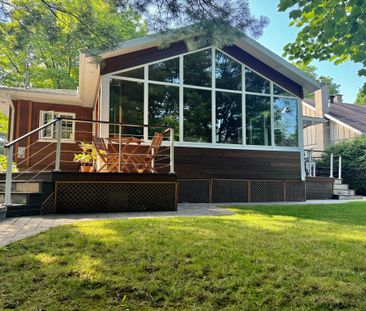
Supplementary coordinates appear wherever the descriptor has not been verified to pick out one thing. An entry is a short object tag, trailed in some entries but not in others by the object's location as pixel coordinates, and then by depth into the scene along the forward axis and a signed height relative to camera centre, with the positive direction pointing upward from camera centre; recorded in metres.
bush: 12.92 +0.58
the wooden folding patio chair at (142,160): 6.46 +0.27
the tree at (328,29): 3.09 +1.63
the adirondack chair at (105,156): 6.12 +0.32
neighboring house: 18.03 +2.92
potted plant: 7.16 +0.30
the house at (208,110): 7.75 +1.69
